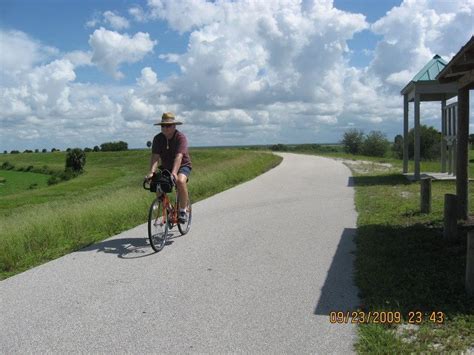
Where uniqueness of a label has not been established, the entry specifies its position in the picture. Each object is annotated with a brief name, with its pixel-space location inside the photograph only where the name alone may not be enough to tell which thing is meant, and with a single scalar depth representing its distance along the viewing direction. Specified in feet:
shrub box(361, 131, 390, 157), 224.74
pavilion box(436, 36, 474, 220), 24.87
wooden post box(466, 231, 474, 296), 14.73
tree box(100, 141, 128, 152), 345.10
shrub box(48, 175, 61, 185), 194.64
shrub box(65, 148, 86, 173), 233.60
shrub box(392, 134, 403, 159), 206.34
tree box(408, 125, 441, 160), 194.70
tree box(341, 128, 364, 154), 242.99
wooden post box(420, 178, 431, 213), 30.12
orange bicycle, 22.44
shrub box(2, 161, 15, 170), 298.80
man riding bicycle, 24.50
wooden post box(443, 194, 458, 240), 21.95
